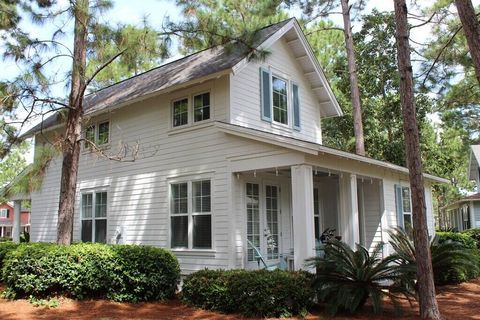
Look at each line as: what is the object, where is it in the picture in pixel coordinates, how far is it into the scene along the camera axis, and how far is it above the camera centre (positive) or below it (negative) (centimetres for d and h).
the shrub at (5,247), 1205 -50
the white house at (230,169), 1041 +136
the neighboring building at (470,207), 2698 +90
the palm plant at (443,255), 1006 -77
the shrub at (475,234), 2031 -59
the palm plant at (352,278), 778 -97
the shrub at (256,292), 786 -119
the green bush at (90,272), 908 -90
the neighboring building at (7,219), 6209 +126
